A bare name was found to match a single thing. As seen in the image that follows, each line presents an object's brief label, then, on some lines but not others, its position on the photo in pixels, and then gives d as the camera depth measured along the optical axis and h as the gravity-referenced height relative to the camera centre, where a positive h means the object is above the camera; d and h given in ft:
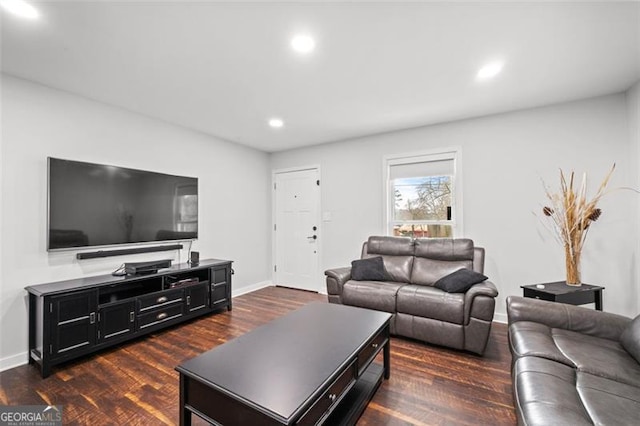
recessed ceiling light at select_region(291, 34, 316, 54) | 6.33 +4.15
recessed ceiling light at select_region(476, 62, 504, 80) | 7.50 +4.12
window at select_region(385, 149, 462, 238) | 12.10 +0.89
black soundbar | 9.14 -1.31
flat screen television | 8.50 +0.38
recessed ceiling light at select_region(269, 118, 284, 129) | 11.69 +4.10
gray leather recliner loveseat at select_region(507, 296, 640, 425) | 3.69 -2.64
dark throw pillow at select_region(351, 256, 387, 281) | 10.64 -2.18
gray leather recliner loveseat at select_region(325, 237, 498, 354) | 8.13 -2.64
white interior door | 15.75 -0.80
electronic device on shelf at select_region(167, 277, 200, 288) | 10.39 -2.61
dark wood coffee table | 3.98 -2.63
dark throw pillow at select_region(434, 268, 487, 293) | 8.79 -2.18
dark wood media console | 7.41 -2.98
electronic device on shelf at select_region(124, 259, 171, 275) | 9.42 -1.82
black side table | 8.06 -2.41
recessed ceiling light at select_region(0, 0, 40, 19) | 5.27 +4.15
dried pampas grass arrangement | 8.63 -0.22
